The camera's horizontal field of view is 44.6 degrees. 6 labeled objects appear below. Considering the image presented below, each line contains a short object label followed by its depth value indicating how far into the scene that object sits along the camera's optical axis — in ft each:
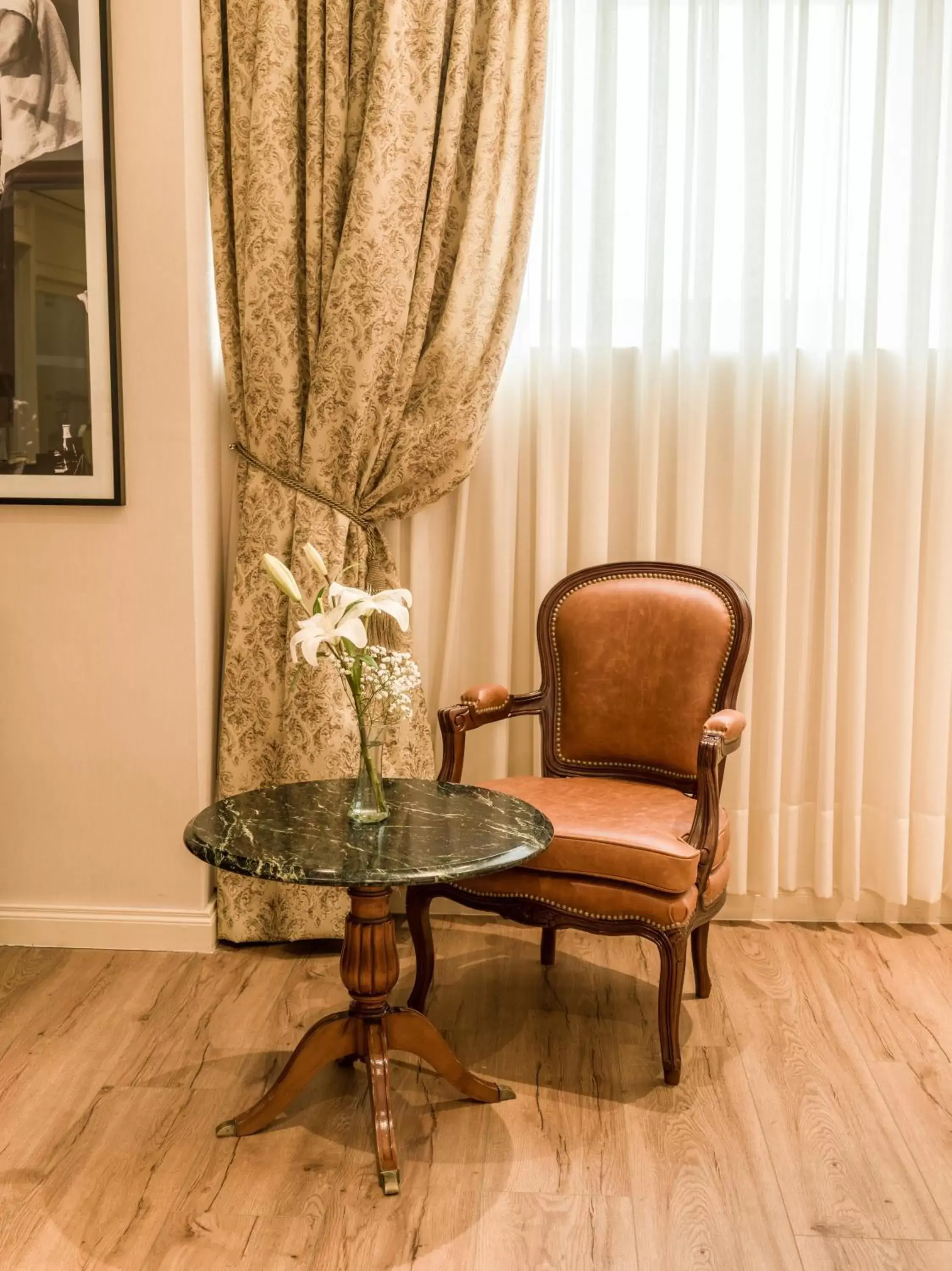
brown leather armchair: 7.77
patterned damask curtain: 9.43
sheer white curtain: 9.93
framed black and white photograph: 9.12
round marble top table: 6.46
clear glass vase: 7.13
